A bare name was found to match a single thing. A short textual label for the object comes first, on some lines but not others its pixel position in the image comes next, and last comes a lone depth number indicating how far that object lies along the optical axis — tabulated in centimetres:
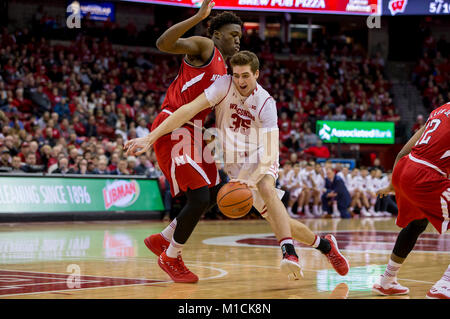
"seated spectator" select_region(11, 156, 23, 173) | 1479
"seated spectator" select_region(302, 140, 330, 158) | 2348
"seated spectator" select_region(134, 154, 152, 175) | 1745
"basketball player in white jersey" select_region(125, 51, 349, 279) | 573
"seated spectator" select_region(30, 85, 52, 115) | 1913
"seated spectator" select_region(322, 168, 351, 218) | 2019
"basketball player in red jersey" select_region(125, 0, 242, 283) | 606
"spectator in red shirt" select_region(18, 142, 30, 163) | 1559
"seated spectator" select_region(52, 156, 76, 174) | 1531
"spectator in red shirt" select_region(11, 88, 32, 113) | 1859
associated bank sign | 2561
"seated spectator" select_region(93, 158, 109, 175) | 1603
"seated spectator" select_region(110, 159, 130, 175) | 1658
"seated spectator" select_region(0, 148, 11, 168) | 1491
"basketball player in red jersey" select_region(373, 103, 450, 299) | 509
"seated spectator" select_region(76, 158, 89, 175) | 1562
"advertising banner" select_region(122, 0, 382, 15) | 2527
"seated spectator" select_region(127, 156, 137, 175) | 1714
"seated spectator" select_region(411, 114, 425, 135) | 2672
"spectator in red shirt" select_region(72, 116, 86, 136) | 1869
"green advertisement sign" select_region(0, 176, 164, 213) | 1442
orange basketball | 563
